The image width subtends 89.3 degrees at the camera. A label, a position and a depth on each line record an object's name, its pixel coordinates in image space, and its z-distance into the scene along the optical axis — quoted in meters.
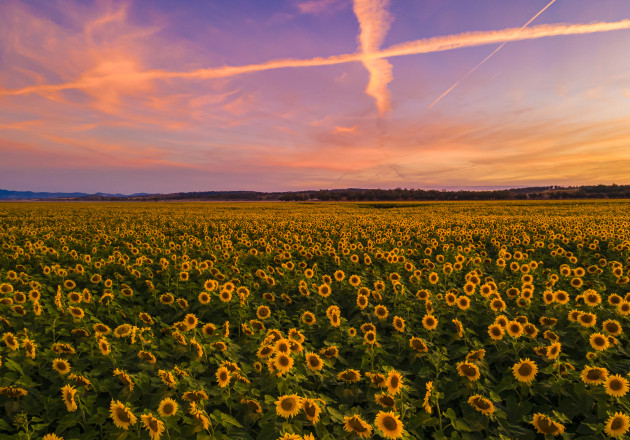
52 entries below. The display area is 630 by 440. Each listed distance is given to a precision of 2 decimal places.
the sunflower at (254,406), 3.03
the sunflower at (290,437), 2.39
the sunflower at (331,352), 4.15
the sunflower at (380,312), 5.86
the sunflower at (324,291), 6.48
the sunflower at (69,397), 2.81
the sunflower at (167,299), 6.45
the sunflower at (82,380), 3.11
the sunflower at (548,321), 5.15
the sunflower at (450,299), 5.99
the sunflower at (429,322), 5.08
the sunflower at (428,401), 3.04
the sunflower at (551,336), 4.59
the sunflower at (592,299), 5.63
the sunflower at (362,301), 6.19
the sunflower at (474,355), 4.04
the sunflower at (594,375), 3.49
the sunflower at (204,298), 6.32
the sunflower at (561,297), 5.70
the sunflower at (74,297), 5.73
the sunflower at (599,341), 4.28
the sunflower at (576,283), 7.01
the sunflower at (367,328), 4.86
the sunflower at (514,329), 4.67
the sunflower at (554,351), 3.96
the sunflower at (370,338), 4.32
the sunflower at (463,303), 5.88
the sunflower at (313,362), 3.72
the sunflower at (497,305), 5.75
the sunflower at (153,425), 2.53
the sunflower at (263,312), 5.72
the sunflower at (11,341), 3.65
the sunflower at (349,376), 3.62
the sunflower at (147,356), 3.70
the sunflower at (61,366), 3.36
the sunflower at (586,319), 4.94
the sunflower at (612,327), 4.74
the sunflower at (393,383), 3.31
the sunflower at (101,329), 4.36
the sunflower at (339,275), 7.79
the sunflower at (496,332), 4.72
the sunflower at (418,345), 4.51
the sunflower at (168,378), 3.07
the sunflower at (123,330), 4.23
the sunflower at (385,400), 3.27
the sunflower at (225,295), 6.03
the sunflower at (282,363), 3.24
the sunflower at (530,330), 4.62
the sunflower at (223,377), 3.18
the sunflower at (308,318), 5.59
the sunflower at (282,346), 3.64
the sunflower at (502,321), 5.08
